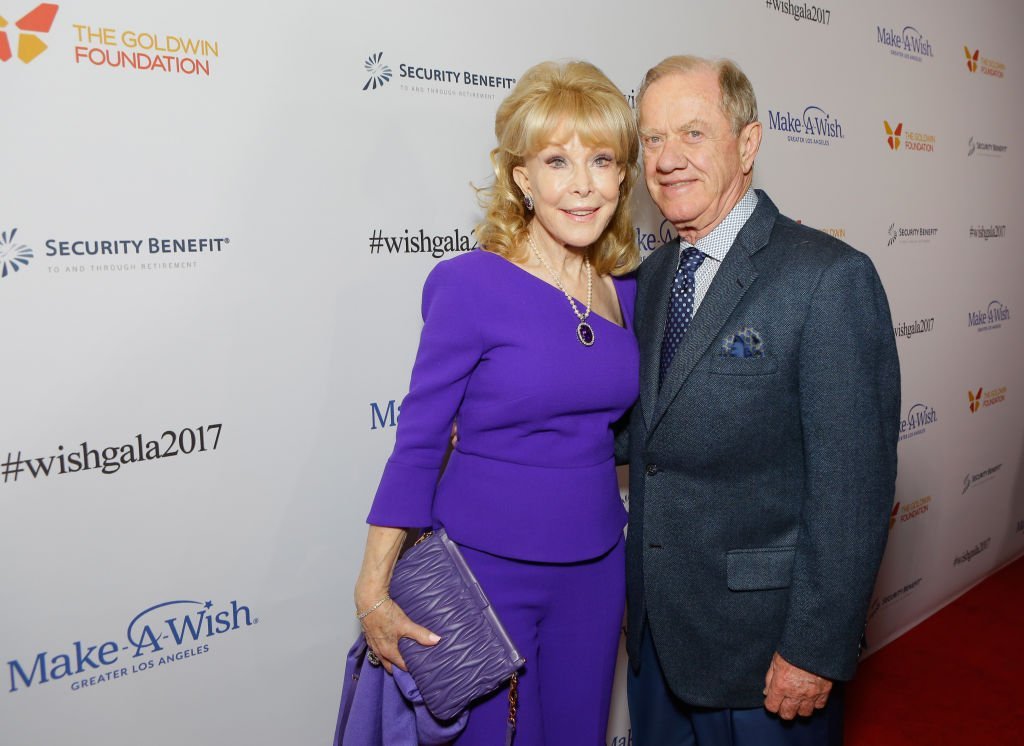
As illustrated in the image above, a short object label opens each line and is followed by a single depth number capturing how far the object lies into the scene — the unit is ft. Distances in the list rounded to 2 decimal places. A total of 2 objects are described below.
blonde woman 5.62
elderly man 5.18
